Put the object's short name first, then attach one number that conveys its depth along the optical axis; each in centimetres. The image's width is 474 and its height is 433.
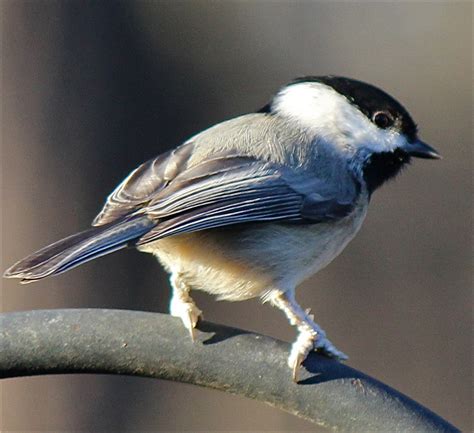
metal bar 409
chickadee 514
